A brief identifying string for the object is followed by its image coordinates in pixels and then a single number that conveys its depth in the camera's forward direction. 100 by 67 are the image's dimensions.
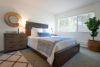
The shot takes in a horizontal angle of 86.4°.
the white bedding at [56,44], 1.45
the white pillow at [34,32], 3.17
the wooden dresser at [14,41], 2.40
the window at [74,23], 3.66
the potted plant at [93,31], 2.76
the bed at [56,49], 1.41
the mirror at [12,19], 2.72
